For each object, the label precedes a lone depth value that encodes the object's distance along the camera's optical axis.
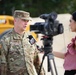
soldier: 7.11
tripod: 8.21
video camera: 8.12
